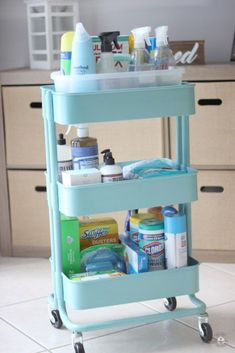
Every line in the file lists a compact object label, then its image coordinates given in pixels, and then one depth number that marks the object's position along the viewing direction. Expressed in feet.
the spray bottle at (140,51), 8.82
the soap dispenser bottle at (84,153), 8.94
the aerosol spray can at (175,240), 8.96
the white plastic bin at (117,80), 8.59
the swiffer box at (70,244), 9.09
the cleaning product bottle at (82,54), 8.49
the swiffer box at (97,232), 9.25
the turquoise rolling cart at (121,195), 8.61
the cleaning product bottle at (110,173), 8.77
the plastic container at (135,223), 9.21
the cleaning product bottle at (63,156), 9.07
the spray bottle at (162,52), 8.81
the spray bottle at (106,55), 8.65
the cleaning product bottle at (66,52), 8.69
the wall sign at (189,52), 11.49
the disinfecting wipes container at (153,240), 9.03
